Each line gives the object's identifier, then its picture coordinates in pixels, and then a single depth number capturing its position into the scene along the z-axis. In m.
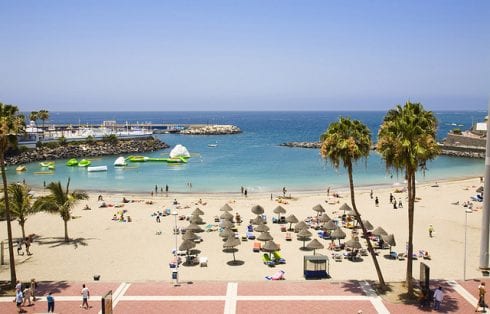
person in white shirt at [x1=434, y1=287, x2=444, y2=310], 17.25
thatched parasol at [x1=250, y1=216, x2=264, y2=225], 32.03
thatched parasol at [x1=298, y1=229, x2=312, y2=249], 27.98
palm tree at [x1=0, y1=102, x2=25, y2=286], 18.56
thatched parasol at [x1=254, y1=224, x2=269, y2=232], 29.27
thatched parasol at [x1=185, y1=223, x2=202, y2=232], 29.60
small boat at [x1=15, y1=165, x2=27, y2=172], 73.16
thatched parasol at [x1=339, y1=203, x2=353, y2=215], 35.43
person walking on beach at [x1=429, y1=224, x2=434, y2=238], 30.57
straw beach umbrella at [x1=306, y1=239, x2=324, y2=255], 25.26
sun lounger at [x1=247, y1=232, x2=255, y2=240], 30.31
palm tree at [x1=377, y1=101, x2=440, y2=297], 17.34
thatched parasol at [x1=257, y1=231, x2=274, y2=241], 27.43
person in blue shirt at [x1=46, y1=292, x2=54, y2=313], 17.08
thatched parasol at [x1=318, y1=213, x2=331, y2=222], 32.34
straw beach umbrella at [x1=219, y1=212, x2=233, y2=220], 33.53
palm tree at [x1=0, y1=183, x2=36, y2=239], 26.31
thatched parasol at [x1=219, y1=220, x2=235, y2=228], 30.89
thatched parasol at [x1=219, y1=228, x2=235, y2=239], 27.54
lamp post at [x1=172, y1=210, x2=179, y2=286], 20.70
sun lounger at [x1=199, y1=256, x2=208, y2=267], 24.25
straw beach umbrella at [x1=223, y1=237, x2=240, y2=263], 25.51
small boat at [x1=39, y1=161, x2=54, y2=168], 77.31
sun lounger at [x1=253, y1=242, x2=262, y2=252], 27.23
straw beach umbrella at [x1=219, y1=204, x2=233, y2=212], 35.93
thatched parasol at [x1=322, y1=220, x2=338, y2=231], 29.38
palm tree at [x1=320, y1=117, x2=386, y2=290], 19.23
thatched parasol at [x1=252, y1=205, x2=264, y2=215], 34.09
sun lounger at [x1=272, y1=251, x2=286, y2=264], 24.77
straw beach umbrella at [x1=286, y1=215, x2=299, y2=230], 32.24
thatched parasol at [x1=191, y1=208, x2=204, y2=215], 34.31
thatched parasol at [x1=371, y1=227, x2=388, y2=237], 26.89
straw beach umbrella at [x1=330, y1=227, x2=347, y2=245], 27.61
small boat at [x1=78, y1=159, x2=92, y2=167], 79.56
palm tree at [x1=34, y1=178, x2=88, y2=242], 28.50
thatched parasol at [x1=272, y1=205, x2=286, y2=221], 35.16
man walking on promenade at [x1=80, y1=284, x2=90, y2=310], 17.72
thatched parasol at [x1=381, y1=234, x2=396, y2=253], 25.42
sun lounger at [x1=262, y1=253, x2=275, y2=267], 24.20
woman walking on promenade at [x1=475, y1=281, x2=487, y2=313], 16.96
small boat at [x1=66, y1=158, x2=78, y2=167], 80.94
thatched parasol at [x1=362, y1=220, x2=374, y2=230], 28.83
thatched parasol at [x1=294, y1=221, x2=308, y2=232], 29.31
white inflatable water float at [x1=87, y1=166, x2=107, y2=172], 73.16
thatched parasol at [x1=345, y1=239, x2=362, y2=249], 24.91
